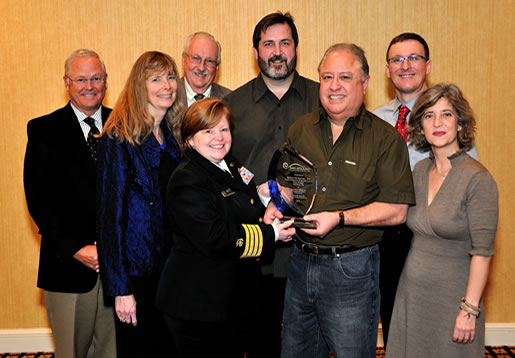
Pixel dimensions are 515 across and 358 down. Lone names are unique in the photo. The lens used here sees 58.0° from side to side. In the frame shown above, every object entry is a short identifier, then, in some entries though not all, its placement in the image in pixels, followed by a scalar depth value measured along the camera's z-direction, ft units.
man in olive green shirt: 7.11
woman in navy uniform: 6.78
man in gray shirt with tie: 8.70
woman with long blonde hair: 7.19
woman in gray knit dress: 6.88
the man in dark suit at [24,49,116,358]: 8.63
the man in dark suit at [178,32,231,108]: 10.39
